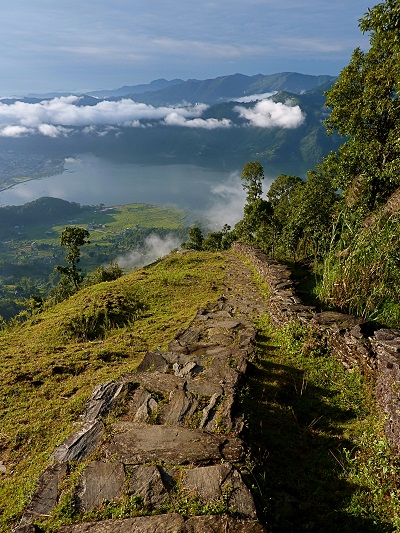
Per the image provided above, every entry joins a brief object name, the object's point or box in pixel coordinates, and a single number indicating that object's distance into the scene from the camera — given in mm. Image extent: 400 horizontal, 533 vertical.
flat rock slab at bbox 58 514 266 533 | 3395
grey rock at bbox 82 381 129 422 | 5747
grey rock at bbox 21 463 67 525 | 4018
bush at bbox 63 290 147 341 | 11305
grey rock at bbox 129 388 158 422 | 5443
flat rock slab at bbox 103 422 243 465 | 4414
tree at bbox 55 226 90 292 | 29469
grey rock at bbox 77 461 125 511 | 3979
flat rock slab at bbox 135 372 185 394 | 6051
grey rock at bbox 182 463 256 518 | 3646
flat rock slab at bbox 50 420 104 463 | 4805
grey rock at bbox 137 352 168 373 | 7041
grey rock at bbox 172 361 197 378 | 6512
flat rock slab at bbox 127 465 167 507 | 3865
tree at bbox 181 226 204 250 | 61562
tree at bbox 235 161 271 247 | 38734
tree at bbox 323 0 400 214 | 13430
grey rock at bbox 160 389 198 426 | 5251
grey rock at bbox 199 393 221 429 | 5062
